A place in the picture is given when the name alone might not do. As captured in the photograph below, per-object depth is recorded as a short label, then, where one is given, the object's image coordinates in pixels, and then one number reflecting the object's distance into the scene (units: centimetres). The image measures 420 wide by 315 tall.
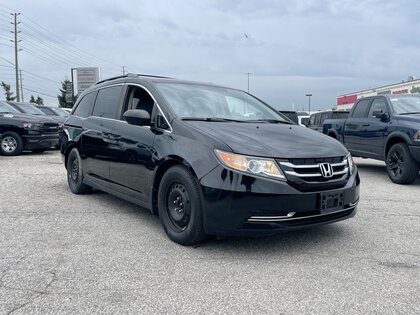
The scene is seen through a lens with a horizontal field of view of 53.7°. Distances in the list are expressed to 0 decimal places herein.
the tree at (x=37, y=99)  7794
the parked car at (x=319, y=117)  1618
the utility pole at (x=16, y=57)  4641
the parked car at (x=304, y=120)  2281
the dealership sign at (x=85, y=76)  4945
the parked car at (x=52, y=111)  1620
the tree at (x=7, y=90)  6975
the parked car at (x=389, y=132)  788
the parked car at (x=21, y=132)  1216
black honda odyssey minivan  365
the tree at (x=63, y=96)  8076
